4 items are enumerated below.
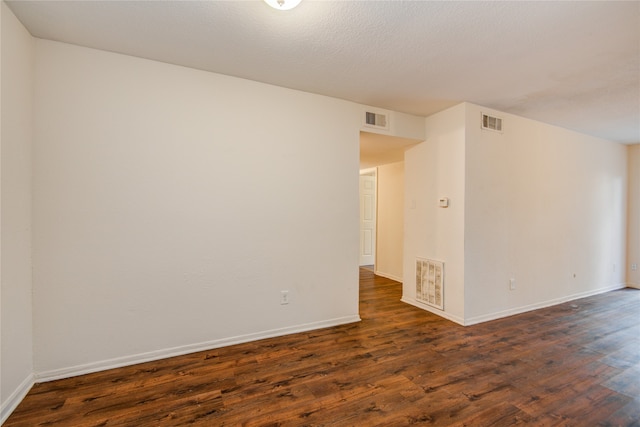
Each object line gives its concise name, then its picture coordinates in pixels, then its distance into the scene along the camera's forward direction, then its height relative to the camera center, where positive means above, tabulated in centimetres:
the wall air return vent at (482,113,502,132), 333 +104
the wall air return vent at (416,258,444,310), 346 -95
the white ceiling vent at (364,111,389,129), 333 +106
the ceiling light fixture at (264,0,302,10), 167 +123
